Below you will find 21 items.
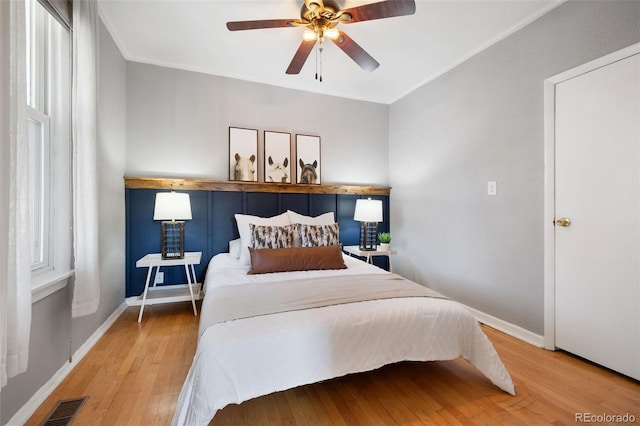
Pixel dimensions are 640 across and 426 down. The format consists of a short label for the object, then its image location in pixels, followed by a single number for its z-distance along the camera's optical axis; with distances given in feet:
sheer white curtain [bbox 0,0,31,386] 3.24
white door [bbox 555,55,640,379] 5.53
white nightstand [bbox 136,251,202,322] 8.25
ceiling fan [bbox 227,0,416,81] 5.39
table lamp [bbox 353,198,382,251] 10.64
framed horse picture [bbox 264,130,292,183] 10.91
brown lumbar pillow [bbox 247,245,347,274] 7.34
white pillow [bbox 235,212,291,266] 8.38
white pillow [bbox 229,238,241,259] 9.23
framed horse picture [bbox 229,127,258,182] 10.48
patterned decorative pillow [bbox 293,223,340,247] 8.58
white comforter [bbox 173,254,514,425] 3.77
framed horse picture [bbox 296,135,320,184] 11.37
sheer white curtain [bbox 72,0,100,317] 5.59
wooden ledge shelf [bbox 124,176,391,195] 9.37
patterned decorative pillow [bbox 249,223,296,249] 8.16
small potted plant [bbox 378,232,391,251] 10.88
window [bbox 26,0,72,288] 5.13
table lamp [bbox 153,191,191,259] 8.51
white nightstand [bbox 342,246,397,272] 10.35
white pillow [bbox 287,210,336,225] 9.50
